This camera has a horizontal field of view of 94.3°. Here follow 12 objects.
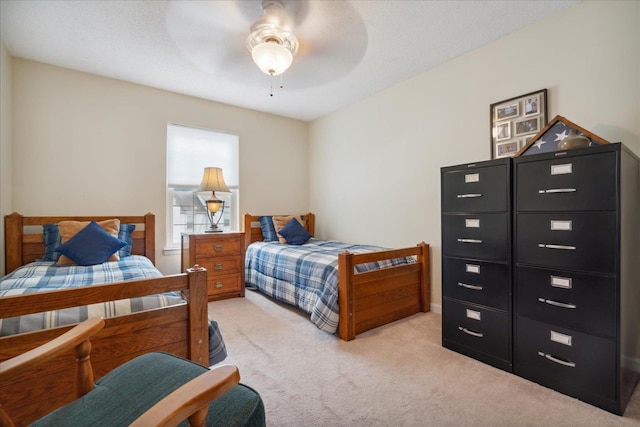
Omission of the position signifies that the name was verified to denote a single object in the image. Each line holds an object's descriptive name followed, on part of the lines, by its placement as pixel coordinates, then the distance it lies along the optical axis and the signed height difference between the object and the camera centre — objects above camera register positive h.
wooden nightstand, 3.21 -0.50
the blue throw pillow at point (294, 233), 3.78 -0.25
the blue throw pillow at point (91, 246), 2.39 -0.27
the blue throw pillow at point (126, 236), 2.91 -0.23
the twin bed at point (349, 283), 2.34 -0.63
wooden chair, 0.69 -0.57
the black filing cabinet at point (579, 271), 1.47 -0.31
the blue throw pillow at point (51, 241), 2.62 -0.25
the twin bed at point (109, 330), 1.21 -0.55
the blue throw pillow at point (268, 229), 4.02 -0.21
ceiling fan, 2.03 +1.41
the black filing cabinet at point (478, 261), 1.87 -0.32
